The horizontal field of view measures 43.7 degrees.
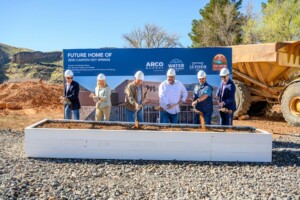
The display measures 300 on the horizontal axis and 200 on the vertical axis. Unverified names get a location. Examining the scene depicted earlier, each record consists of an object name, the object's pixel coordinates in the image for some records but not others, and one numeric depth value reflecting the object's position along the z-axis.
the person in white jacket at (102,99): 9.30
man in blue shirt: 8.85
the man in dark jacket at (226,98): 8.84
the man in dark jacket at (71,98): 9.41
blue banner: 10.51
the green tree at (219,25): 39.91
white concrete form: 7.49
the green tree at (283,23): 33.53
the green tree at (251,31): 35.80
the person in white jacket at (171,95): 8.95
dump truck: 11.73
